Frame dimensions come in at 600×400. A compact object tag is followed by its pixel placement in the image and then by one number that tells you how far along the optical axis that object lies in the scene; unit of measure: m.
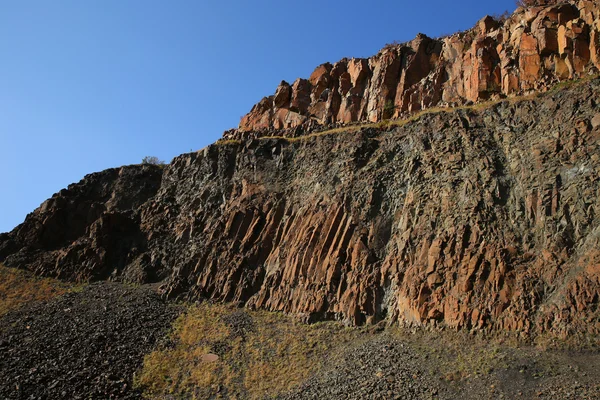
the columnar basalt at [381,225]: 23.67
